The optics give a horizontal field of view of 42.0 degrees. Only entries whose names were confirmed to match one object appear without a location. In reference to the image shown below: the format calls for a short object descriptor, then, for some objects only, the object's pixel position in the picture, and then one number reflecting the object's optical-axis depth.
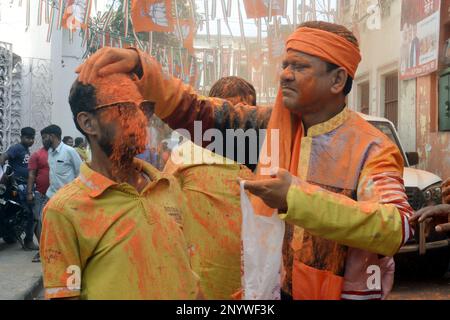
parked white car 5.86
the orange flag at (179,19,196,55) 8.05
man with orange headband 1.58
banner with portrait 9.48
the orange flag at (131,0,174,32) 7.19
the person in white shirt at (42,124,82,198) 6.88
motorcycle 7.70
